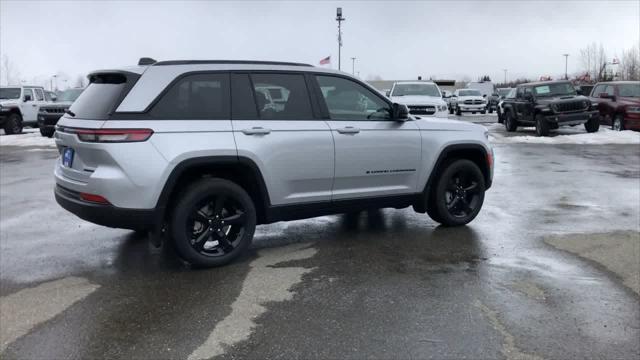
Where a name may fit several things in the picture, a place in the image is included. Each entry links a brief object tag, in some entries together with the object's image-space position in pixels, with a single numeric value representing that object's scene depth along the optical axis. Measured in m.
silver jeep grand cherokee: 4.95
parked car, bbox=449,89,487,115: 40.38
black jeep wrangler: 20.12
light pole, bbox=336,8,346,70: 31.04
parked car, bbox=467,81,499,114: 59.72
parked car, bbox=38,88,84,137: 22.12
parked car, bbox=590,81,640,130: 20.71
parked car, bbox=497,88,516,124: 24.09
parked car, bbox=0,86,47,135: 24.24
